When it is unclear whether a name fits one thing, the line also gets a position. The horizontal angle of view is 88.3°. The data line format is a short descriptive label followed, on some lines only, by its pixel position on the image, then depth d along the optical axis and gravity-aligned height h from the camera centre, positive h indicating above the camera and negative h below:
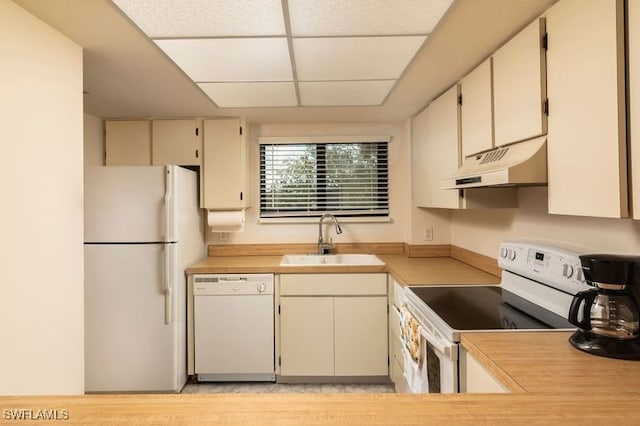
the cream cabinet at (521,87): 1.32 +0.56
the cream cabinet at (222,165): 2.90 +0.45
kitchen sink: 3.06 -0.41
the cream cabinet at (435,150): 2.11 +0.47
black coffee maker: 1.05 -0.31
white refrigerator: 2.34 -0.44
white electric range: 1.34 -0.45
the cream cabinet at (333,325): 2.56 -0.85
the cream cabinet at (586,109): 1.00 +0.35
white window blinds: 3.20 +0.36
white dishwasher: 2.56 -0.84
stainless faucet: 3.08 -0.21
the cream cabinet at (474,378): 1.06 -0.57
